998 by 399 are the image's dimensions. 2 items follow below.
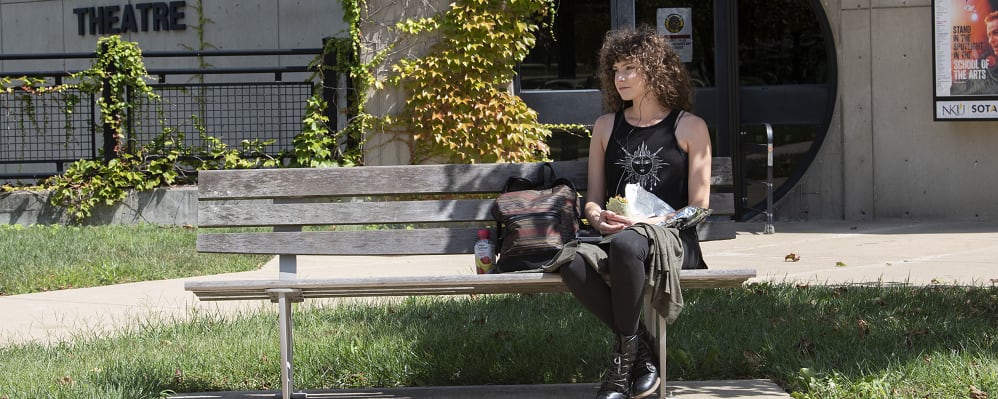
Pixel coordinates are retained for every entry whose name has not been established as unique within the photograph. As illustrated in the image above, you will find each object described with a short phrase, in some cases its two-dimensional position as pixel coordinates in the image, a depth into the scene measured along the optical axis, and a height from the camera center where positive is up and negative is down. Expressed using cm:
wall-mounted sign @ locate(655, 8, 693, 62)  1175 +170
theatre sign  1389 +227
